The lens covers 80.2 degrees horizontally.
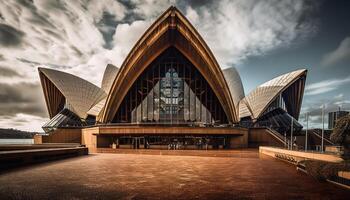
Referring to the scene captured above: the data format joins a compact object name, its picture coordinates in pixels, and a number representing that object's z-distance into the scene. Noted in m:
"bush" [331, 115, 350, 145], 8.52
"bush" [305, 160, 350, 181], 7.44
